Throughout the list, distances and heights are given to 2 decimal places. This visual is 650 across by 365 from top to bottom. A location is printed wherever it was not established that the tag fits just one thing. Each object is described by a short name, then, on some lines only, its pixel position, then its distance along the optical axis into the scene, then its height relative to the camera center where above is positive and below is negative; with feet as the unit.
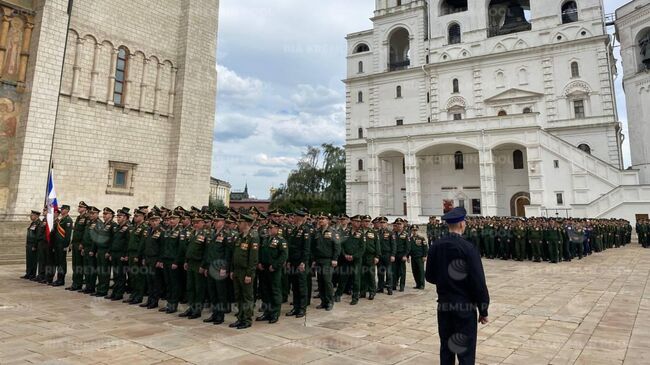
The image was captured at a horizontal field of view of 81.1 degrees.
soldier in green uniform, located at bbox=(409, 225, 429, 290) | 31.81 -2.16
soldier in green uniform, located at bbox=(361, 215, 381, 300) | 27.78 -2.07
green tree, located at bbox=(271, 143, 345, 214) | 147.13 +18.96
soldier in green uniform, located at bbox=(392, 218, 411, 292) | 30.68 -1.93
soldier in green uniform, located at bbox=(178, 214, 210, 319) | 21.85 -2.52
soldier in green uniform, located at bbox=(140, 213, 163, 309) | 24.43 -2.30
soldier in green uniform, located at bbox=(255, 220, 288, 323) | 21.06 -2.16
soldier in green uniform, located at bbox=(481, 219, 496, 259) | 54.80 -1.15
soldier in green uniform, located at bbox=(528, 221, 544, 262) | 49.60 -0.96
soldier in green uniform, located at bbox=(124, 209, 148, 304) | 25.52 -2.25
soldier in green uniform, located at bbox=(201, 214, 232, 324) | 20.68 -2.29
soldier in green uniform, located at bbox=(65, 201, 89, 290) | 29.17 -1.88
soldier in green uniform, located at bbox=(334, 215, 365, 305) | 26.58 -2.08
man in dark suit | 11.56 -1.90
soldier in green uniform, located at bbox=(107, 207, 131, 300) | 26.48 -1.98
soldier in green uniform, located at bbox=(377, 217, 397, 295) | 29.48 -2.18
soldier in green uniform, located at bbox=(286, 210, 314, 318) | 22.33 -2.08
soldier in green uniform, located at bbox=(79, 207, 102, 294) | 28.12 -2.19
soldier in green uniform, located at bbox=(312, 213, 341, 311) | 24.13 -1.83
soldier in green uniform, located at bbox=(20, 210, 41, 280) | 32.68 -1.87
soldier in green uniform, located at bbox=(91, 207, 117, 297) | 27.43 -1.83
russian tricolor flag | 30.96 +0.53
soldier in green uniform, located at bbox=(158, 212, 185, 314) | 23.04 -2.34
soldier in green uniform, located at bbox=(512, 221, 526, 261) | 51.08 -1.28
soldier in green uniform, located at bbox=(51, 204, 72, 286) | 30.81 -1.24
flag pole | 49.73 +18.09
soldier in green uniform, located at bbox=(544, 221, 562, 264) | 48.67 -0.93
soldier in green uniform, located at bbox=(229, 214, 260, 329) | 19.80 -2.37
